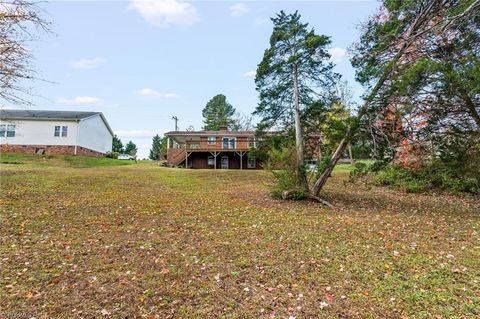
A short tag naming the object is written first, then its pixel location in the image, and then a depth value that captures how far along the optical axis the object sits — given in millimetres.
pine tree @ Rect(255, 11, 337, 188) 11883
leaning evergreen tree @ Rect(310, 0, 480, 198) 9203
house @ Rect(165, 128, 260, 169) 28641
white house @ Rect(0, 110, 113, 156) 29203
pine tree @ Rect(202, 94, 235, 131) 55750
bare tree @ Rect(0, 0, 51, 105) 6805
